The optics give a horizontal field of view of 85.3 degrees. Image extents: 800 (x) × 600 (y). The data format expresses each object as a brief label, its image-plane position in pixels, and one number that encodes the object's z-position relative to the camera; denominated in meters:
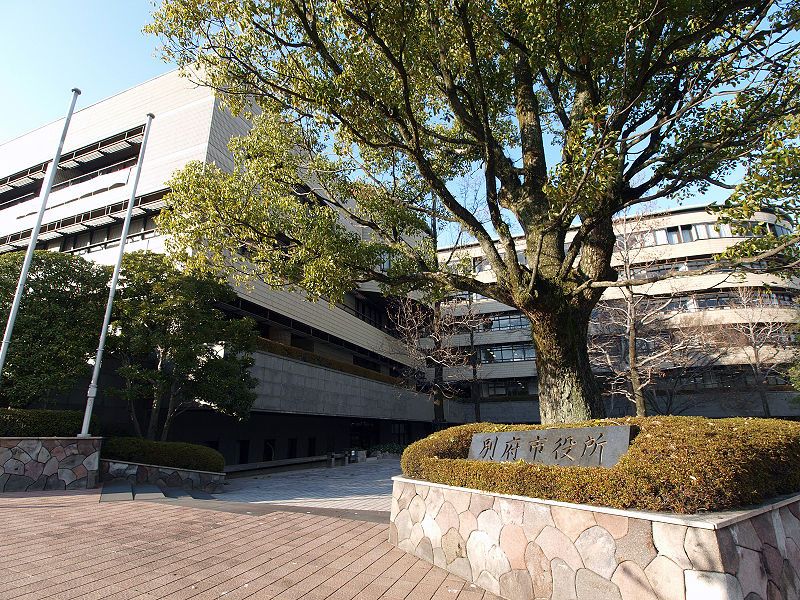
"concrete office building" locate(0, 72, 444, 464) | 18.00
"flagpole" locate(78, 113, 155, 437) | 11.66
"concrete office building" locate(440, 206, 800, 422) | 28.98
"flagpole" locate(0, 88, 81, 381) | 10.62
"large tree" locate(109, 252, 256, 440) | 12.91
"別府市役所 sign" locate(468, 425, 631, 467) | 4.62
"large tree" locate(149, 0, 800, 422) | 6.09
